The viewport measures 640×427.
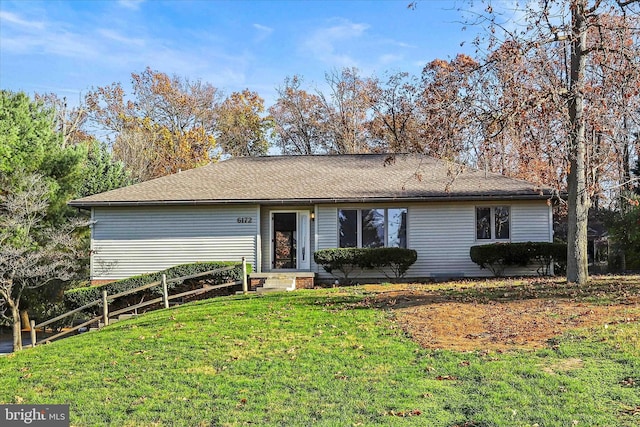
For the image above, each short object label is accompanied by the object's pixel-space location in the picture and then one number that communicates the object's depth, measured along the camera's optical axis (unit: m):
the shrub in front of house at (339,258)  17.28
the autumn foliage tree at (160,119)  34.75
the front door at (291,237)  18.75
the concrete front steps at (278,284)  16.09
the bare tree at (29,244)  16.30
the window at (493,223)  18.08
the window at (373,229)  18.31
